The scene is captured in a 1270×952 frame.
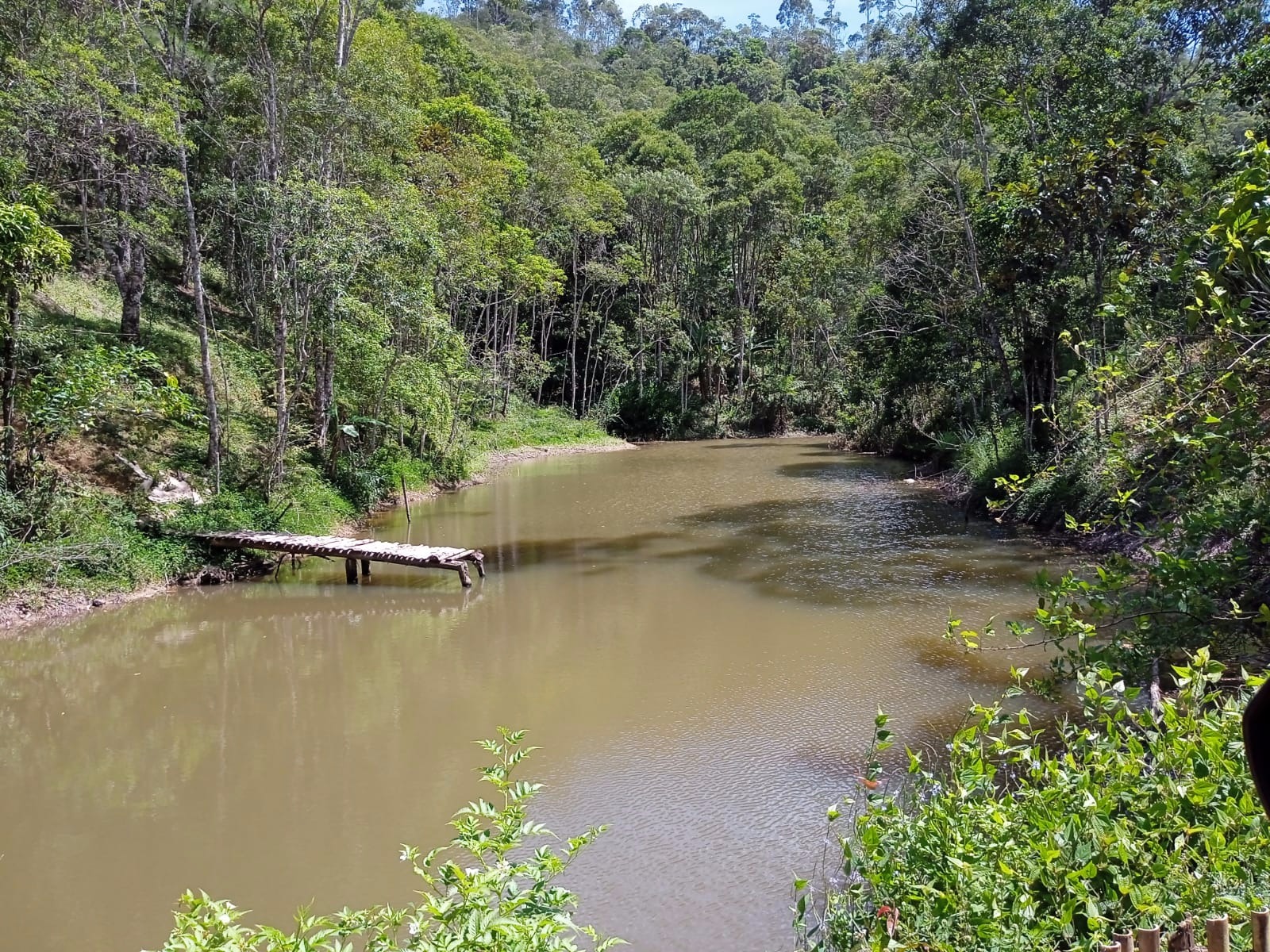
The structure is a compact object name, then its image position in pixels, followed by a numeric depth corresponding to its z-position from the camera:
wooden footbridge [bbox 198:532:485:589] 11.05
